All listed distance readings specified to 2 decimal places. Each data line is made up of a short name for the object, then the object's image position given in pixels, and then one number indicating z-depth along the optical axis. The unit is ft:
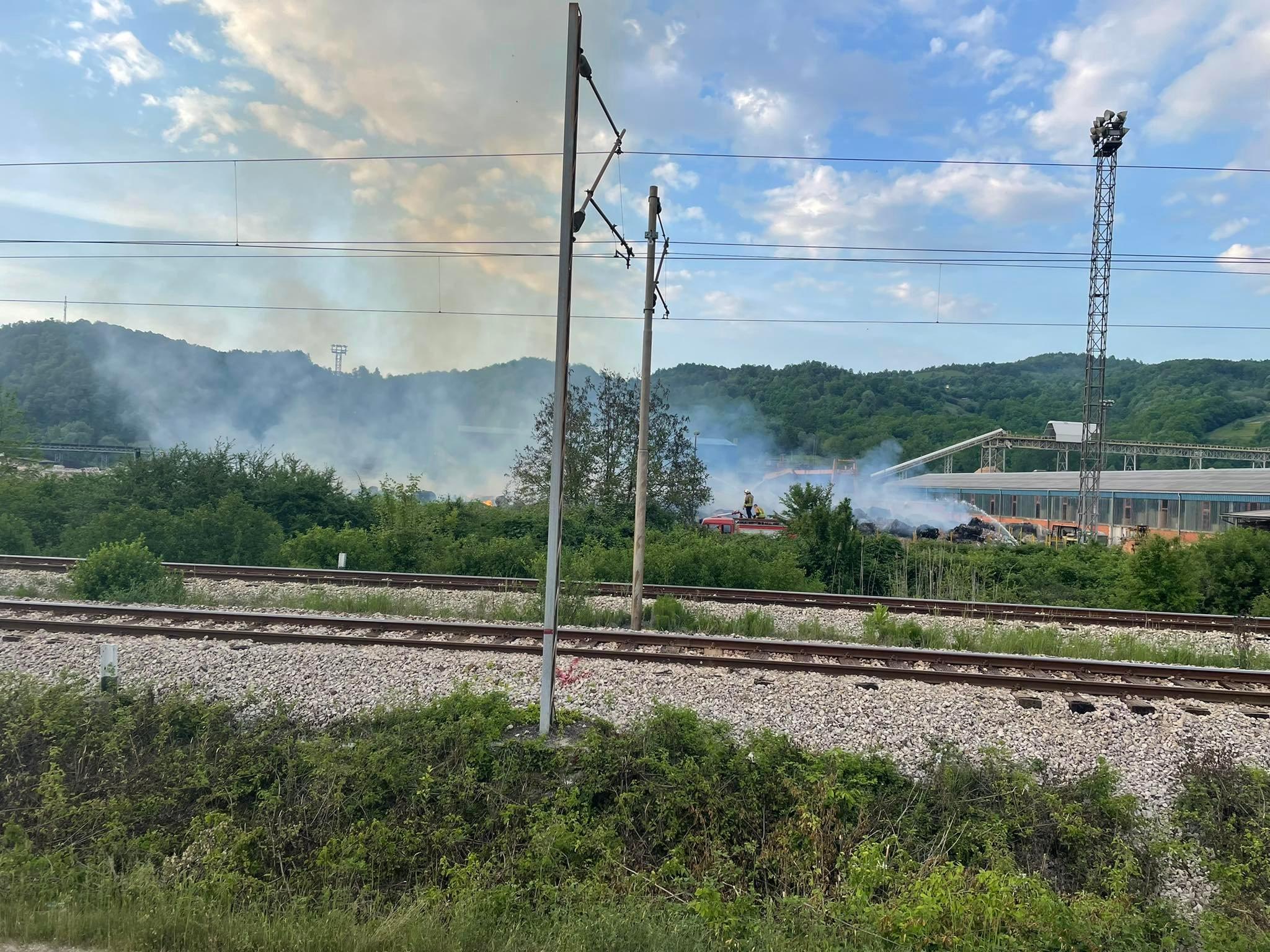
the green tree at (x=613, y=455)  84.58
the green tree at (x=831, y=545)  62.34
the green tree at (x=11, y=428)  76.23
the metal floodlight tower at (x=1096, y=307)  101.04
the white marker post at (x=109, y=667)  24.62
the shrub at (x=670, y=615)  40.70
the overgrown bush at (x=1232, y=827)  16.08
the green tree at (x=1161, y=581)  50.44
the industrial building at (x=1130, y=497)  103.09
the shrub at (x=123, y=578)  42.88
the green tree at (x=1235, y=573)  53.42
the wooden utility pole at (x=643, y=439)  39.52
